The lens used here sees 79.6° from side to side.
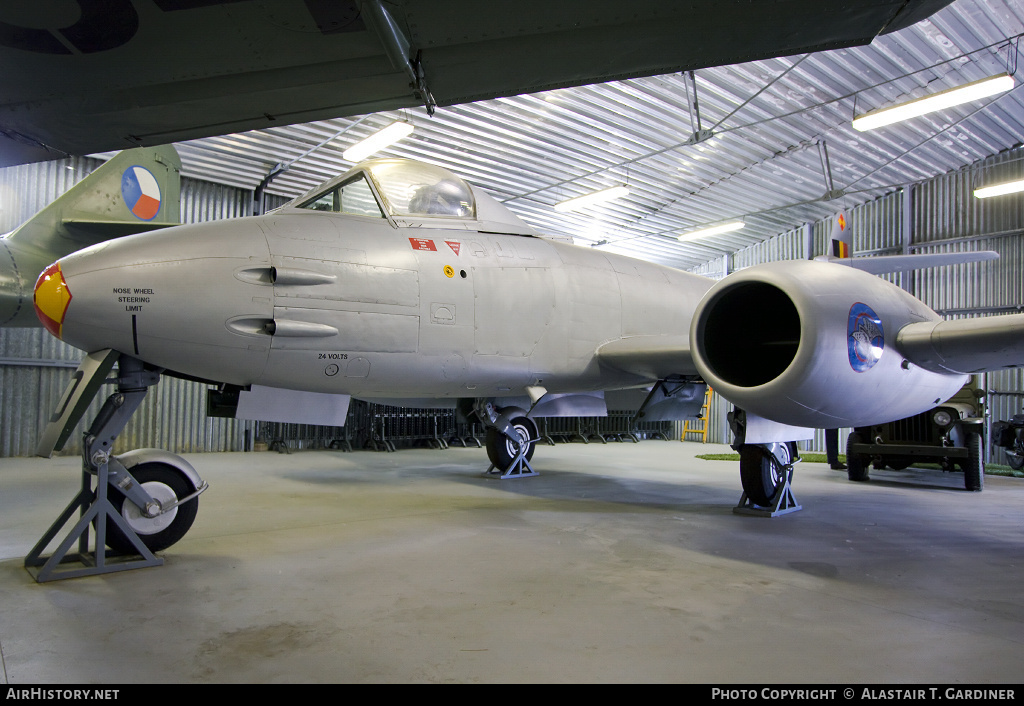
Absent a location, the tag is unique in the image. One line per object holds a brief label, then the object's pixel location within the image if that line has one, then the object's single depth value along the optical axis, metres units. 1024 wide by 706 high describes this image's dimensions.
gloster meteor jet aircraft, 4.01
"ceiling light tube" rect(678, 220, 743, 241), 14.31
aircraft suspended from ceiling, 2.72
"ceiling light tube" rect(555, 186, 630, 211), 12.63
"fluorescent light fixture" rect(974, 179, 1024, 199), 11.62
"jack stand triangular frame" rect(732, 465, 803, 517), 5.80
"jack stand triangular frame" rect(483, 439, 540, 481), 8.59
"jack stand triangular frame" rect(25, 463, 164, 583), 3.54
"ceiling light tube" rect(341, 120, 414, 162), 9.63
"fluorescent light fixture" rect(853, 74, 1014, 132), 8.25
